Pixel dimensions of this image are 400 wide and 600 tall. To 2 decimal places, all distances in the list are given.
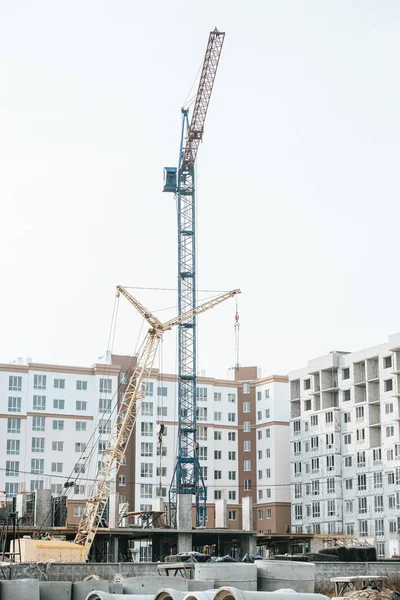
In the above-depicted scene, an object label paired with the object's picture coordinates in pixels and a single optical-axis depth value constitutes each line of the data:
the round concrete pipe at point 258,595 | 19.33
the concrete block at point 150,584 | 29.16
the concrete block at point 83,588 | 29.53
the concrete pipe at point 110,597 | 23.47
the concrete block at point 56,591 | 29.44
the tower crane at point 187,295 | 110.38
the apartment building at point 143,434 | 127.50
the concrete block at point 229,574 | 31.39
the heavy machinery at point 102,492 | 77.38
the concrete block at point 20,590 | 28.17
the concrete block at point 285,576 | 32.07
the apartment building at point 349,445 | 110.81
